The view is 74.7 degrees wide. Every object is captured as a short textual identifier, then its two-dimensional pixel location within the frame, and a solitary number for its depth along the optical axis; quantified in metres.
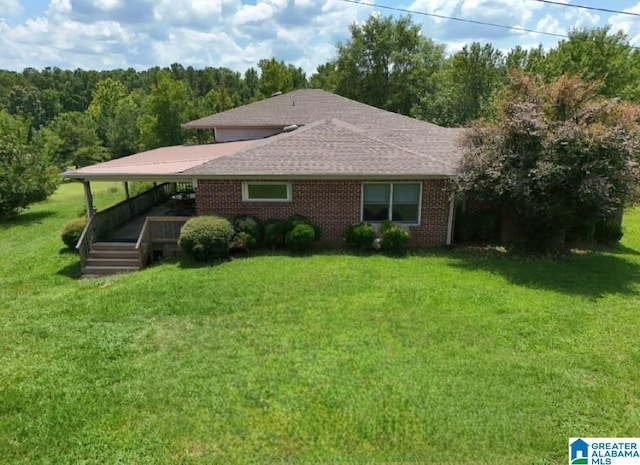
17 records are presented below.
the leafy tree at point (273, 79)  45.95
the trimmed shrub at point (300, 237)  12.59
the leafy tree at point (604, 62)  27.64
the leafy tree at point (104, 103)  65.44
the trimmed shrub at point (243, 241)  12.54
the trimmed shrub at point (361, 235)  12.88
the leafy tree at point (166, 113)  39.88
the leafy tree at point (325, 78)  46.16
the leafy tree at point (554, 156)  10.55
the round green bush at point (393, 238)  12.91
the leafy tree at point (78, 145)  55.47
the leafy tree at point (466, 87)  35.38
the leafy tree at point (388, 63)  41.72
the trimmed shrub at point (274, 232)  12.95
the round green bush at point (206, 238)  11.91
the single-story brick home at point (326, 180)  13.01
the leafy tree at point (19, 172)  21.31
